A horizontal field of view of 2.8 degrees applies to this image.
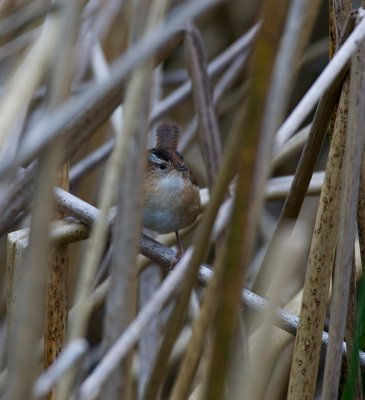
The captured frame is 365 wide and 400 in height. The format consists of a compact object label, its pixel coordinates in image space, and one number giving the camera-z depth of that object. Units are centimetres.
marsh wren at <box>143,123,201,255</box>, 577
